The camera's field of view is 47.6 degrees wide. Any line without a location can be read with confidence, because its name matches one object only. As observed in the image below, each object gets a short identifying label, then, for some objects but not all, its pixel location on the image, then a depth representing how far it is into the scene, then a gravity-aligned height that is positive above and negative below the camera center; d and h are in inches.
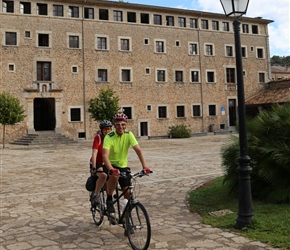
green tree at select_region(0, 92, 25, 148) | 981.8 +102.1
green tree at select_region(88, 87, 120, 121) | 1128.8 +124.2
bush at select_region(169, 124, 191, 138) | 1298.0 +32.4
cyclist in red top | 203.2 -11.3
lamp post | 203.5 +1.3
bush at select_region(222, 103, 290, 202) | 242.8 -13.0
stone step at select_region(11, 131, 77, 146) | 1077.8 +14.7
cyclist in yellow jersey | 187.2 -4.0
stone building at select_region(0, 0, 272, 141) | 1163.9 +311.3
